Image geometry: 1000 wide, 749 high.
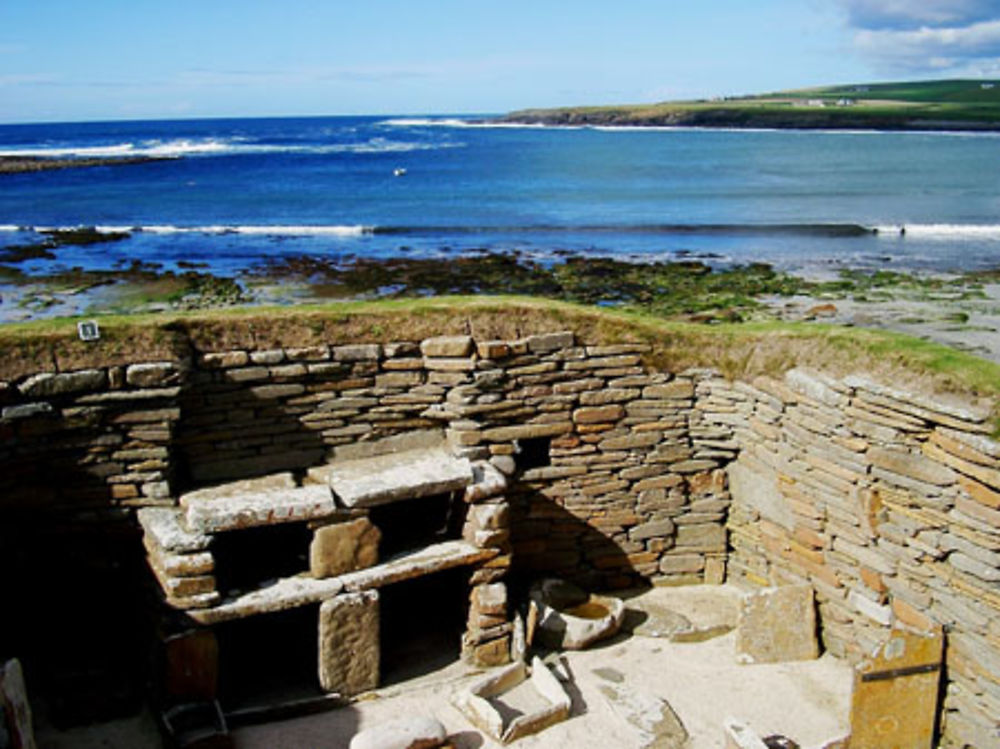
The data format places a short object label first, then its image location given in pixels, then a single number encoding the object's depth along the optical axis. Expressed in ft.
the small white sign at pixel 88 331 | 24.22
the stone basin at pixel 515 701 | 22.44
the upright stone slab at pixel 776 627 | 25.52
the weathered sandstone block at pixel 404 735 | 20.94
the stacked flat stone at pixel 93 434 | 23.40
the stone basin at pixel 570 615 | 25.98
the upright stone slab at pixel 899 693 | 21.68
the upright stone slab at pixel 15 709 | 18.07
